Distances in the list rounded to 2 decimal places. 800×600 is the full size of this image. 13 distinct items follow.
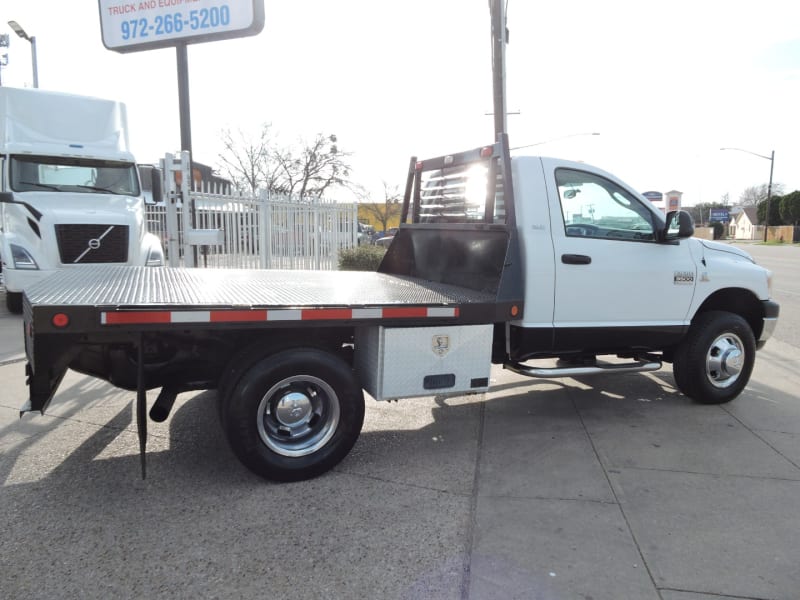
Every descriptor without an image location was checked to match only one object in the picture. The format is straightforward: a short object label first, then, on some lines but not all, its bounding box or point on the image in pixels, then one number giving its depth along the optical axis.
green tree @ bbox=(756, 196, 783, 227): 72.68
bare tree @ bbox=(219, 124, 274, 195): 34.47
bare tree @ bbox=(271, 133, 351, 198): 34.88
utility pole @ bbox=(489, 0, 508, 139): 12.89
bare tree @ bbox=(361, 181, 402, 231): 38.91
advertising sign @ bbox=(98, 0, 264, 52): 12.08
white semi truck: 9.30
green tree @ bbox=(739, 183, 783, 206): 99.31
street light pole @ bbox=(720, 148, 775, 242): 43.97
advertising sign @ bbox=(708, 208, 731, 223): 73.56
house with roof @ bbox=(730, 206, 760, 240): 86.10
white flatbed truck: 3.56
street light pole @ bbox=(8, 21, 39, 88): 20.70
